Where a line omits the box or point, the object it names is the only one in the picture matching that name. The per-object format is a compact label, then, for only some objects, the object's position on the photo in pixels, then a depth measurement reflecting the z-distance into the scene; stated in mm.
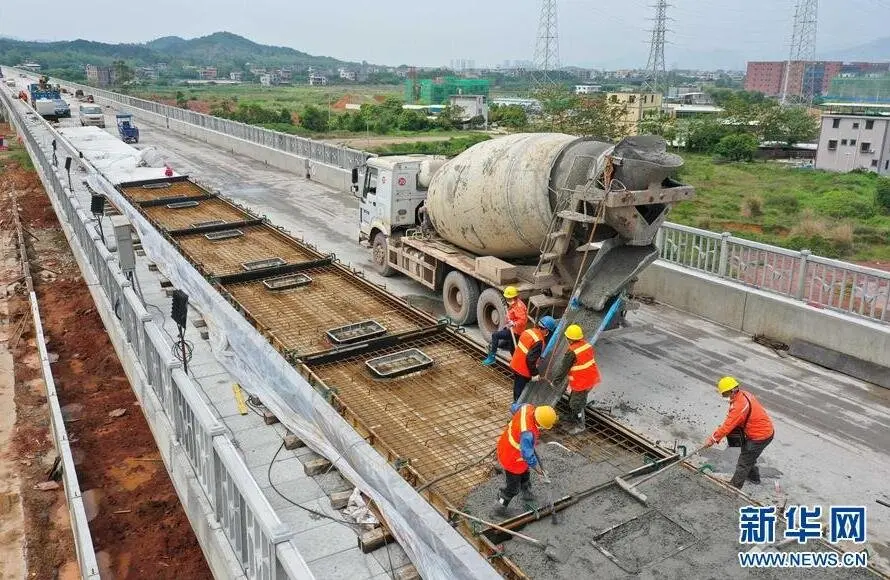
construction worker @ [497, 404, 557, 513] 5723
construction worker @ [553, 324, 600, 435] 7461
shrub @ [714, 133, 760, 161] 48938
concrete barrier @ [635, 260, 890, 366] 10195
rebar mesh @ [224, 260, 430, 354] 9898
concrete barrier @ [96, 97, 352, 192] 25091
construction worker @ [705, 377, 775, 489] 6734
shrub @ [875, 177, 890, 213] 29812
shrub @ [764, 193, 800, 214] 29203
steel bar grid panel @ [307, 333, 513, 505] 6945
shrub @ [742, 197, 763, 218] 27625
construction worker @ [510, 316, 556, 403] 7719
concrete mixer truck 9117
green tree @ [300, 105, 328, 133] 64625
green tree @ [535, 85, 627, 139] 41688
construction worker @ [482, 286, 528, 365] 8812
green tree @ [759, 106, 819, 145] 57625
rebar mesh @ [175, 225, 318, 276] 13047
